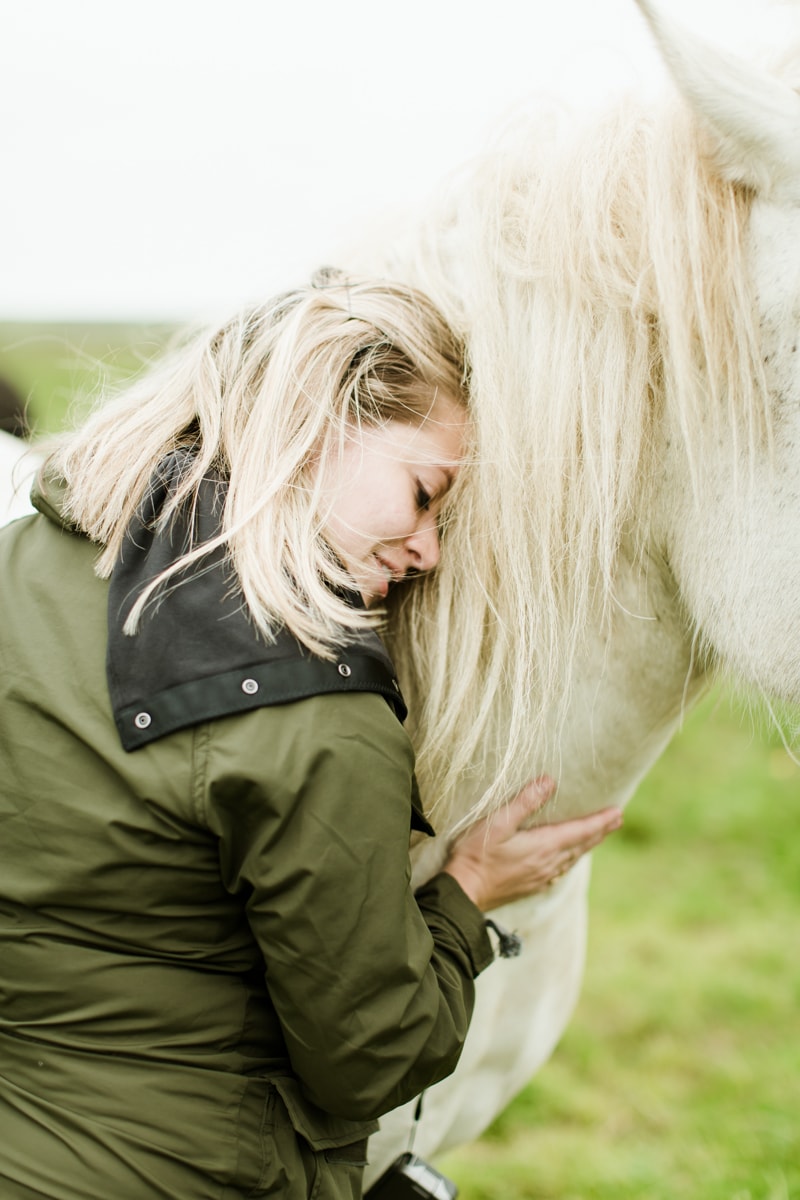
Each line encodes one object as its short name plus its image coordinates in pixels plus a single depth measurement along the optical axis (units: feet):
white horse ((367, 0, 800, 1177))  3.94
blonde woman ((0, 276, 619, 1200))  3.61
